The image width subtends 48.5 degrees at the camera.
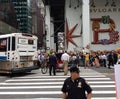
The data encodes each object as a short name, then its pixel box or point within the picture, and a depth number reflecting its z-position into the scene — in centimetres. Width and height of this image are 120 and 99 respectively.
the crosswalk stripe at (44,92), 534
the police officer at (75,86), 219
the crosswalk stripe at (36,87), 608
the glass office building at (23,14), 5177
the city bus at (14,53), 823
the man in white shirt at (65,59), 866
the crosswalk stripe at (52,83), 673
